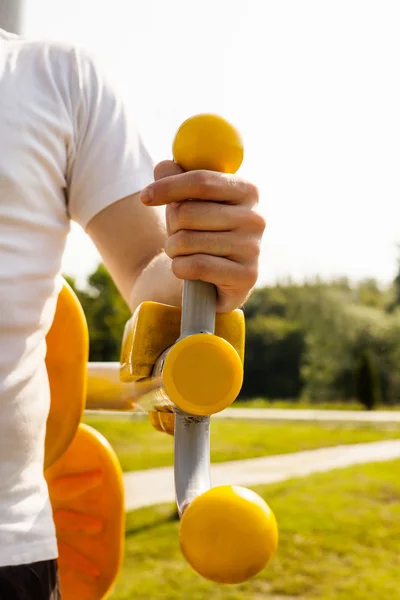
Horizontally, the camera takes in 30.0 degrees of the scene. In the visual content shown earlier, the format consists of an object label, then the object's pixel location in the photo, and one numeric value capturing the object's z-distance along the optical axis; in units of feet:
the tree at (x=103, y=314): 52.80
